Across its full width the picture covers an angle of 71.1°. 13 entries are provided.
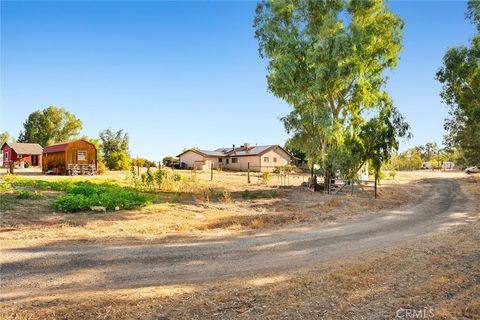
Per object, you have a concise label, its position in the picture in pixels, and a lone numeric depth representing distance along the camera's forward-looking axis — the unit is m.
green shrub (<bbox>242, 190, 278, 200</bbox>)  25.22
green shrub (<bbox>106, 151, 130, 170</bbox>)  54.62
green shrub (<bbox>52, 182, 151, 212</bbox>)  16.25
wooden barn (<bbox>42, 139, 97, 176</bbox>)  41.56
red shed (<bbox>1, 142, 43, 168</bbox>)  58.28
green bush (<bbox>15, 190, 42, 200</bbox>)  18.16
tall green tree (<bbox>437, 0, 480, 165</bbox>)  29.23
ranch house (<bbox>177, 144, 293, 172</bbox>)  63.19
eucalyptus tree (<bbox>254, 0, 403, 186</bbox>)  25.44
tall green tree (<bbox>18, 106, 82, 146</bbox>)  75.44
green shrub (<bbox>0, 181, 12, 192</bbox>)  19.73
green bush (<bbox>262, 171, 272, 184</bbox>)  36.62
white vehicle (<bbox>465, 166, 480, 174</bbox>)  70.94
